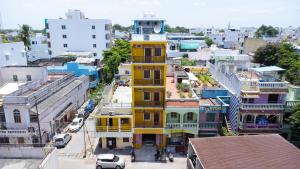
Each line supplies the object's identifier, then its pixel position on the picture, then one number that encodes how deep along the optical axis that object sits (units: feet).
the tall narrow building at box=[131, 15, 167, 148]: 88.58
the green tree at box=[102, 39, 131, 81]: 171.01
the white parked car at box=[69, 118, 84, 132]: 110.51
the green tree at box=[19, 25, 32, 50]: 248.73
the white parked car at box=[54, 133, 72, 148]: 95.86
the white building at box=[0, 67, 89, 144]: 89.81
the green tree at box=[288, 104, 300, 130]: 85.35
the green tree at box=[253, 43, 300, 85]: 162.30
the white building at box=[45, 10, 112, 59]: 220.64
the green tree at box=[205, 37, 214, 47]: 355.79
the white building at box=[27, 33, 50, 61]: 230.27
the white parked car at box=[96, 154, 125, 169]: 81.34
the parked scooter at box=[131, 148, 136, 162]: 86.94
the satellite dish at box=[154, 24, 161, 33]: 92.89
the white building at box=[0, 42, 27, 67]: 144.05
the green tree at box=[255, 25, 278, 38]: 471.13
